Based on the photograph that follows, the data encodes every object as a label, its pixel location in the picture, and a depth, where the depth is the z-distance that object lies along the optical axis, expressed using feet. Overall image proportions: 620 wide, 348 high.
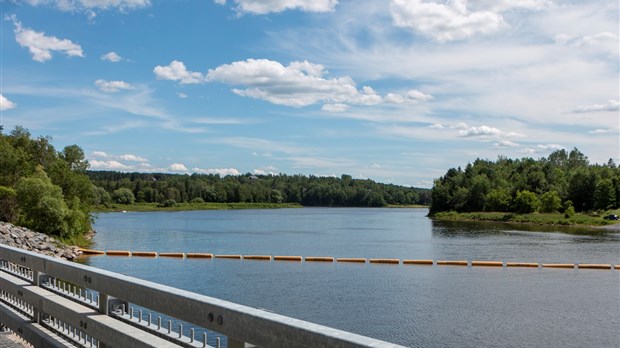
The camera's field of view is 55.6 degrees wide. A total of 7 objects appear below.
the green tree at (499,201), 524.93
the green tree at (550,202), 470.80
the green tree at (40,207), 196.34
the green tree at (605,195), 450.30
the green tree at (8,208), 213.46
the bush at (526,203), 487.04
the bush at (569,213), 434.34
